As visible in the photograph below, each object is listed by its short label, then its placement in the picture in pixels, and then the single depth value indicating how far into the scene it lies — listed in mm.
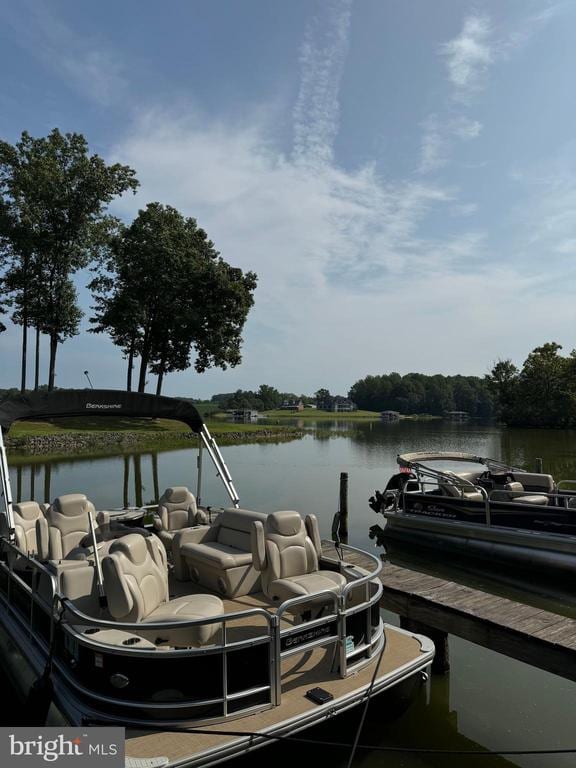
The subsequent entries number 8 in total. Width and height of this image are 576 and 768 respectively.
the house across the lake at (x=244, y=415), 98162
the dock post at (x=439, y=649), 7426
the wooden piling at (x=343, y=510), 15766
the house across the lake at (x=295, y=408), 190875
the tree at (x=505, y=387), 87125
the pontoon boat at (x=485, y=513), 12664
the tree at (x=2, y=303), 40250
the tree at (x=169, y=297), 43375
